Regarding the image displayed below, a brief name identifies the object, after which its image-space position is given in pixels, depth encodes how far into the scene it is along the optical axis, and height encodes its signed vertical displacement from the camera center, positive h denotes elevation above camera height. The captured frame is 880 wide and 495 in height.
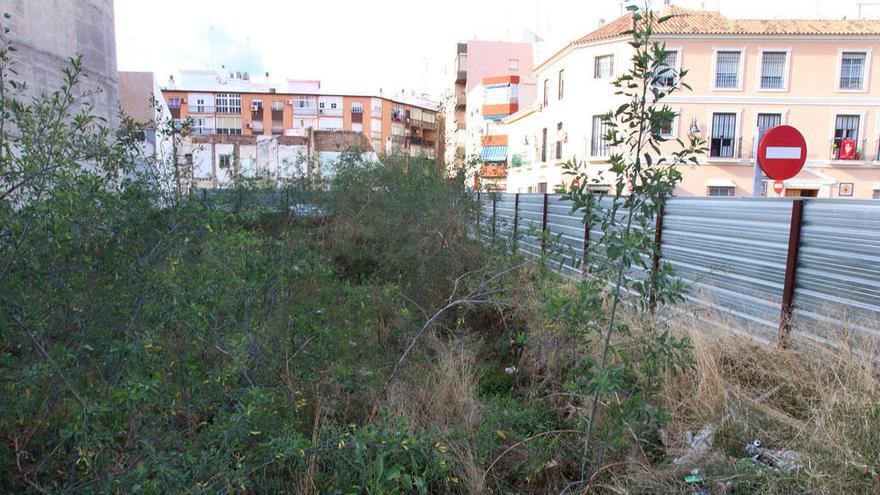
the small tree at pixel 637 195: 2.73 -0.03
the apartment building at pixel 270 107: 71.75 +9.58
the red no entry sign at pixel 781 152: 6.39 +0.46
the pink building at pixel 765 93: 31.11 +5.55
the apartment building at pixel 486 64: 56.71 +12.39
